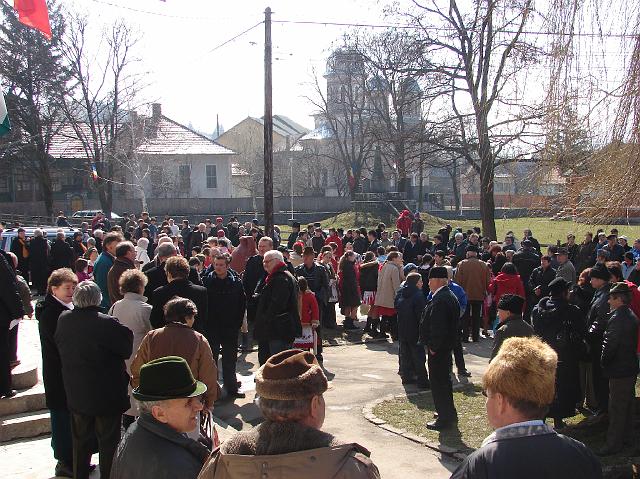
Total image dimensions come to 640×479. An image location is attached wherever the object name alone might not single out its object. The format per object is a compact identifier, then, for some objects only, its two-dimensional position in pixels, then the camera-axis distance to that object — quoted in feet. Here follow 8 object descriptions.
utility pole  64.23
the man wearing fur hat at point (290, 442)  8.83
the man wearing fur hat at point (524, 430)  9.77
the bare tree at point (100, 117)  132.26
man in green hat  11.17
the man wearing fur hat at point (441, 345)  26.63
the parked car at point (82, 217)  125.49
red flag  30.66
